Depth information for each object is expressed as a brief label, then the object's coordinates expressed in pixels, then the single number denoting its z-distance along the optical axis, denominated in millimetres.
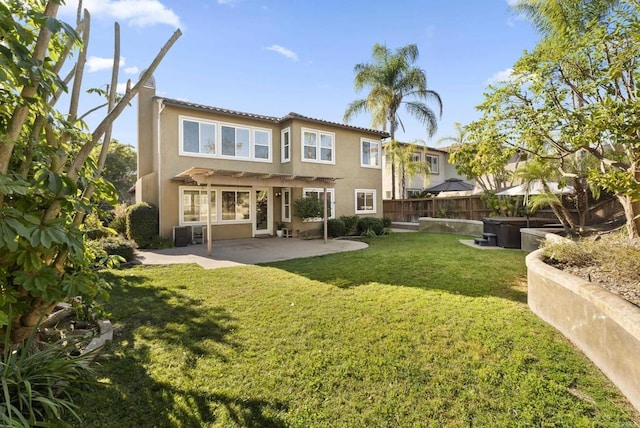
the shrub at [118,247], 9068
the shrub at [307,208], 15117
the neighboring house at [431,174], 27584
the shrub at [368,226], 16922
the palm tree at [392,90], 22328
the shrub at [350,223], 16547
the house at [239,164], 13195
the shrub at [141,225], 12492
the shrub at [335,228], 16094
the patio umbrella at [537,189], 12192
